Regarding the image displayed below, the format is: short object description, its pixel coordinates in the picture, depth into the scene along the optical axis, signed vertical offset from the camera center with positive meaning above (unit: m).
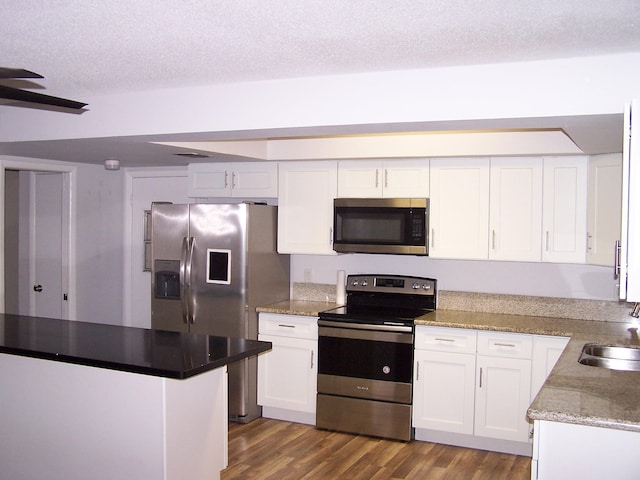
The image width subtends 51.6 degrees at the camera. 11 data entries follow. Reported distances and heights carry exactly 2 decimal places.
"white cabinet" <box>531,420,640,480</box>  2.36 -0.80
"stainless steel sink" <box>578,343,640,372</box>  3.35 -0.65
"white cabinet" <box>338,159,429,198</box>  4.70 +0.37
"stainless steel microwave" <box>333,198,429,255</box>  4.68 +0.03
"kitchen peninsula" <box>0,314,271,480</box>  3.06 -0.87
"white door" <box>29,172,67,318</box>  5.71 -0.19
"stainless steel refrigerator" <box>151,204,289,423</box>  4.95 -0.35
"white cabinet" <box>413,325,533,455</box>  4.30 -1.05
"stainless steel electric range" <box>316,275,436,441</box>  4.56 -0.98
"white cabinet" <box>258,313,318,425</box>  4.87 -1.04
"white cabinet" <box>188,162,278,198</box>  5.18 +0.38
